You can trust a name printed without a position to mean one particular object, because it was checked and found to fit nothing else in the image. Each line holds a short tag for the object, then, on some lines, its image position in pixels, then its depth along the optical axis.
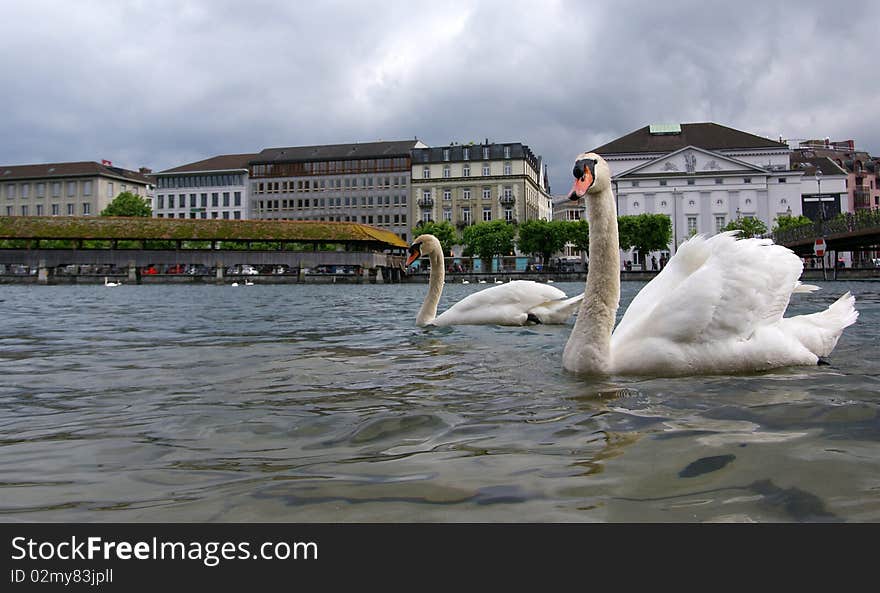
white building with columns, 88.69
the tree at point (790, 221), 77.08
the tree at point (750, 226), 75.86
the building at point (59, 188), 106.89
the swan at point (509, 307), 10.16
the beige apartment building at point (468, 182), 102.50
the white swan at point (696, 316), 4.64
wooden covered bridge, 55.62
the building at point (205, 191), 110.62
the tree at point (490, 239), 85.62
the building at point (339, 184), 104.50
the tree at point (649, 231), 78.19
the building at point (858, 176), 104.00
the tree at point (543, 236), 82.00
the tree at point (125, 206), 97.81
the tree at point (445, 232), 91.19
